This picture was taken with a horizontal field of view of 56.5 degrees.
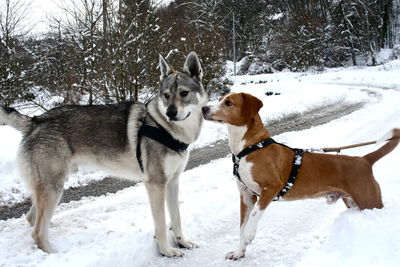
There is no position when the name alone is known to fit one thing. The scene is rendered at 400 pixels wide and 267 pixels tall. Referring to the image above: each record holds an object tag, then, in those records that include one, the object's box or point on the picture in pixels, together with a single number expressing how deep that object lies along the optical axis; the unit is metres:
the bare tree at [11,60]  12.61
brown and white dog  3.61
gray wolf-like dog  3.95
